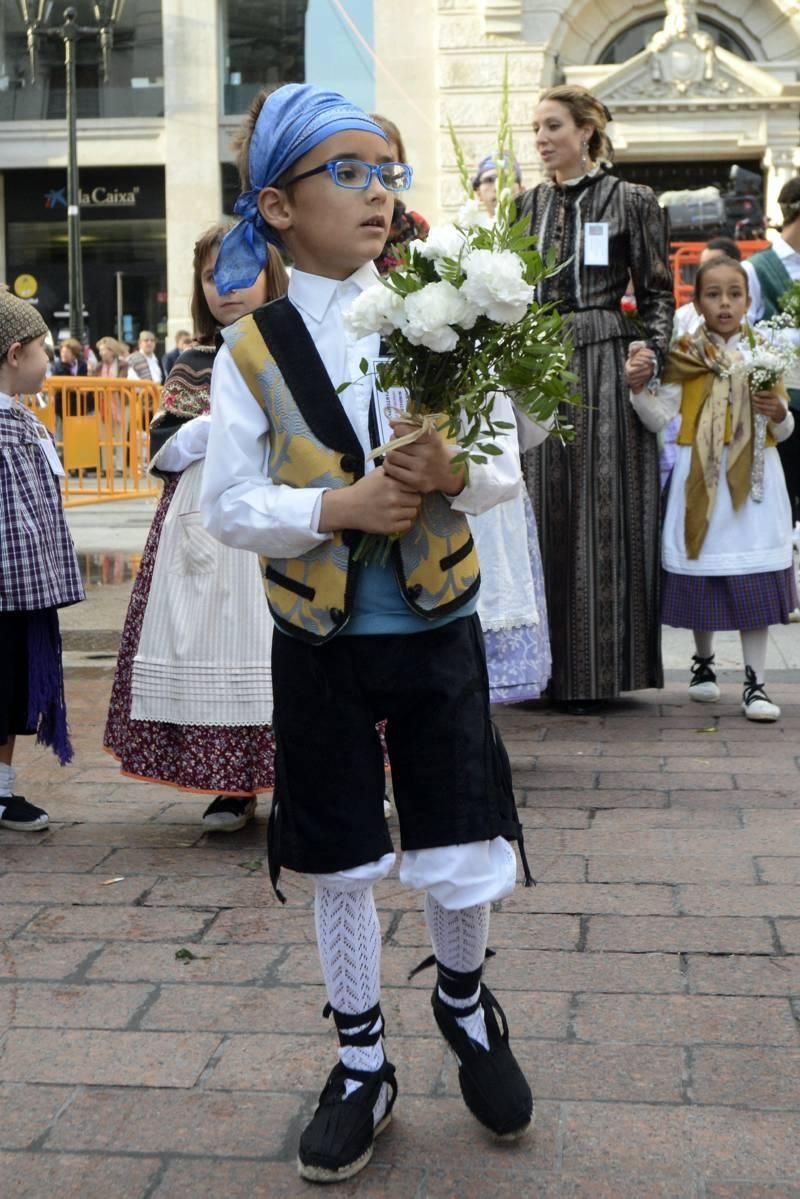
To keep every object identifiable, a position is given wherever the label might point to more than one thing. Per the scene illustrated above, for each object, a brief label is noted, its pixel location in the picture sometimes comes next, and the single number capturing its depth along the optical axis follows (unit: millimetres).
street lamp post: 22891
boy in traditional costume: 2684
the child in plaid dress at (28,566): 4762
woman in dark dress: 6250
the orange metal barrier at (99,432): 13109
